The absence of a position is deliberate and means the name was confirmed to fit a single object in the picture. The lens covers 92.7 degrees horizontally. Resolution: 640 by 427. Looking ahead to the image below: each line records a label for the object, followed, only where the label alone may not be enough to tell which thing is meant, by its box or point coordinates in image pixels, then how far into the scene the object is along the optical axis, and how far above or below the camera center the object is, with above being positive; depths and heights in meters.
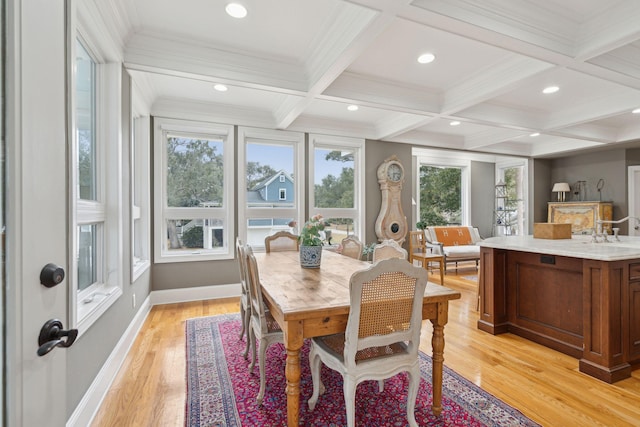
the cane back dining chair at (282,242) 3.52 -0.36
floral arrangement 2.47 -0.18
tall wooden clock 5.15 +0.14
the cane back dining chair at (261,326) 1.89 -0.76
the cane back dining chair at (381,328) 1.47 -0.59
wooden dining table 1.49 -0.49
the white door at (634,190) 5.72 +0.40
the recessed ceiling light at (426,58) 2.84 +1.46
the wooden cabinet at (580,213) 5.89 -0.03
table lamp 6.43 +0.47
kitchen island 2.22 -0.72
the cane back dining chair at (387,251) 2.36 -0.31
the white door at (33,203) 0.67 +0.02
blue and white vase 2.49 -0.36
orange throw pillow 6.14 -0.49
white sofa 5.56 -0.59
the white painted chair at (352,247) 3.12 -0.37
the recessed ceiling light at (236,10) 2.17 +1.47
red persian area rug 1.75 -1.20
